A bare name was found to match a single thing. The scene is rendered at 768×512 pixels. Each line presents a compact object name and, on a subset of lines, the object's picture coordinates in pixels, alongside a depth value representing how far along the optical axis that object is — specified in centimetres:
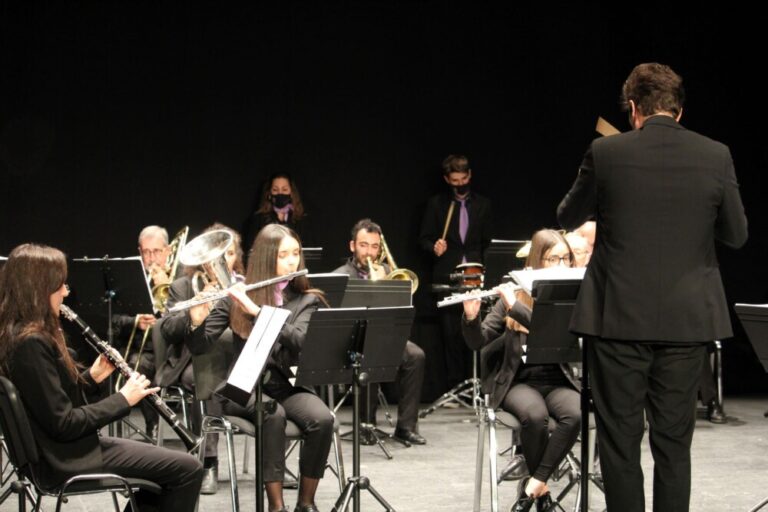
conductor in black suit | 552
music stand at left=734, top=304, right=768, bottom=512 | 679
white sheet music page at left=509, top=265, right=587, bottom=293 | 662
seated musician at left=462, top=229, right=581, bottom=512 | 765
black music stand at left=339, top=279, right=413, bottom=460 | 1038
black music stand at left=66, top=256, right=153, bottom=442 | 1007
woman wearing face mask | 1345
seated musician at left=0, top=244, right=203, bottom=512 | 585
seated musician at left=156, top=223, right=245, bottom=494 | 888
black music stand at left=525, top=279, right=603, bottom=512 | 650
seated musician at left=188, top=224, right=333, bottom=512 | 771
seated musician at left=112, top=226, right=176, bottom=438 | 1104
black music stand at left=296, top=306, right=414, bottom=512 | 700
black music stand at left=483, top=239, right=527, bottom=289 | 1175
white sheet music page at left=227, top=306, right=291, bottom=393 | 633
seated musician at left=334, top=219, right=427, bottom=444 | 1142
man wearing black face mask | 1401
